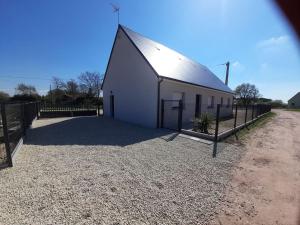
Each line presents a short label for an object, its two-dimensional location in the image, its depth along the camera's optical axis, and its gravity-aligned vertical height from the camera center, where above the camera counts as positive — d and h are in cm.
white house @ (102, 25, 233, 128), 949 +109
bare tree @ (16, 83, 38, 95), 4272 +235
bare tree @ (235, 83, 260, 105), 5647 +306
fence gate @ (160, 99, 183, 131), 927 -90
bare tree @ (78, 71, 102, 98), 4122 +434
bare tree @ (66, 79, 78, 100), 4091 +251
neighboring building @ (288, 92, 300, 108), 6237 -20
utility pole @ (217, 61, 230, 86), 2449 +453
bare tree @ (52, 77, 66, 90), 4188 +325
